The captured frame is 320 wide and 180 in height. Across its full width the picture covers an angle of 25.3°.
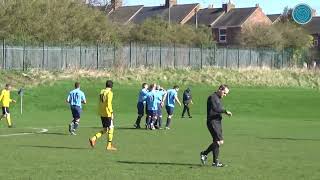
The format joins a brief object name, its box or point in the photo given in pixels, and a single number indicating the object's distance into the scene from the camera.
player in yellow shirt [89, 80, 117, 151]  19.92
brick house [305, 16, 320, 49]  111.39
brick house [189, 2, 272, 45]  102.44
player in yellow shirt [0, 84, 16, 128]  29.53
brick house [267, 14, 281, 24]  115.03
